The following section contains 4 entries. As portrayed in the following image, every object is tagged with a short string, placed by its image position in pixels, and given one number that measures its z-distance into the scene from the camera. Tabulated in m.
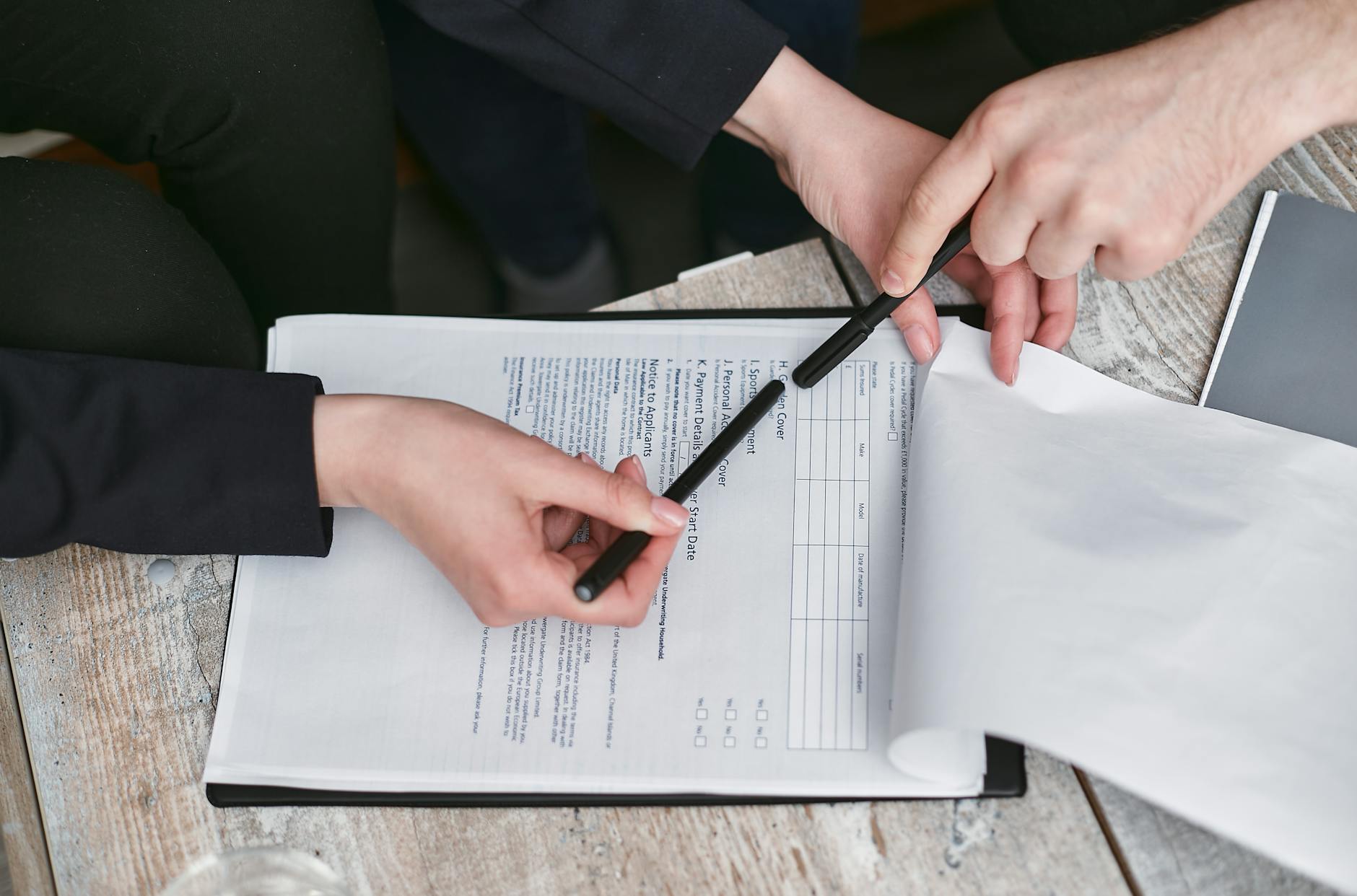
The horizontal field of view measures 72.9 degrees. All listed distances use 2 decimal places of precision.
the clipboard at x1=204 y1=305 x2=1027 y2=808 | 0.51
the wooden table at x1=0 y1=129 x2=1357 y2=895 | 0.49
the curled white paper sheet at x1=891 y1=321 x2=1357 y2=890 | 0.45
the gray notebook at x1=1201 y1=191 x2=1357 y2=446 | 0.58
